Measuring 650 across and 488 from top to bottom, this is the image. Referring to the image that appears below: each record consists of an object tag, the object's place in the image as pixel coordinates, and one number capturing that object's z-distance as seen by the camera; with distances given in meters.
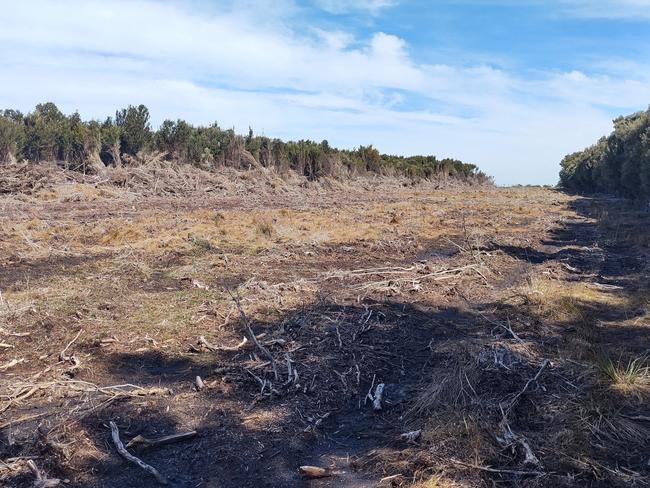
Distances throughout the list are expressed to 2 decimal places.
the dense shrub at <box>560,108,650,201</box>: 25.08
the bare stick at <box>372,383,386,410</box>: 5.05
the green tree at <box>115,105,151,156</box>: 30.54
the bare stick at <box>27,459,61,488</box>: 3.66
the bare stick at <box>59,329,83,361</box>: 5.93
